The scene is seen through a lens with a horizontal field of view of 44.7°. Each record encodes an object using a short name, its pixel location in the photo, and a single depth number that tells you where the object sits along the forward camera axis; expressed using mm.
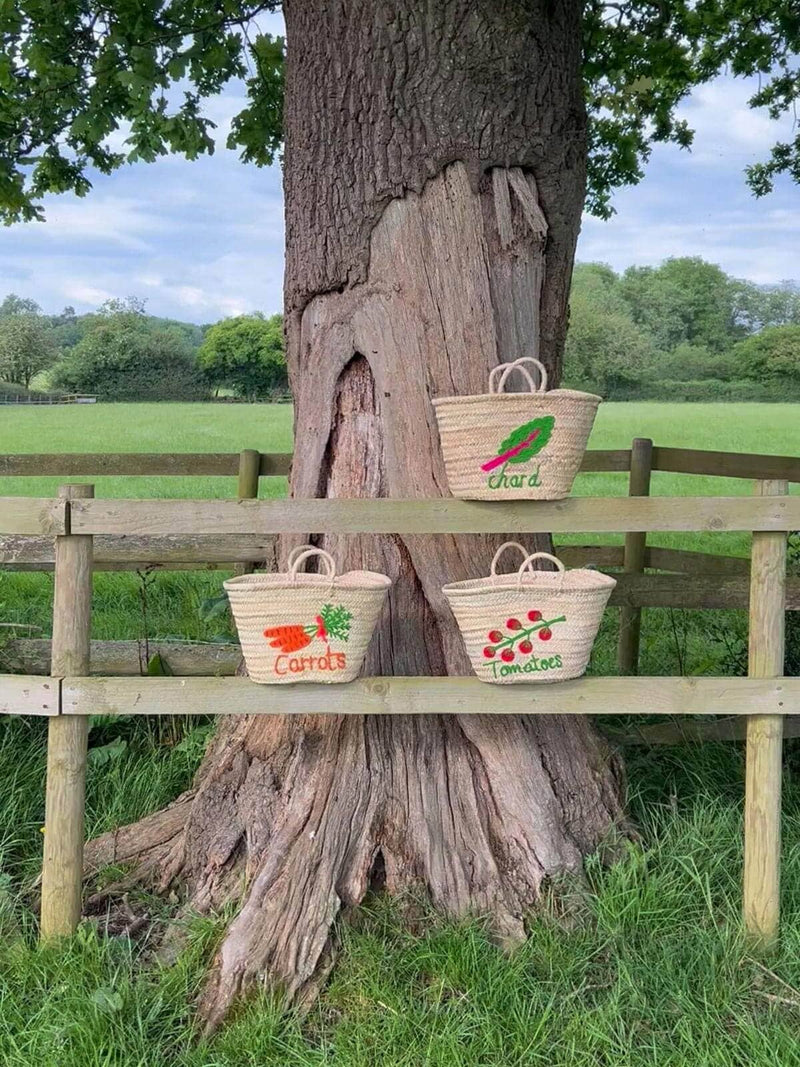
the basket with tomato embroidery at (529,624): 2545
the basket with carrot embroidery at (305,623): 2502
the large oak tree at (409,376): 2941
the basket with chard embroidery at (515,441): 2455
